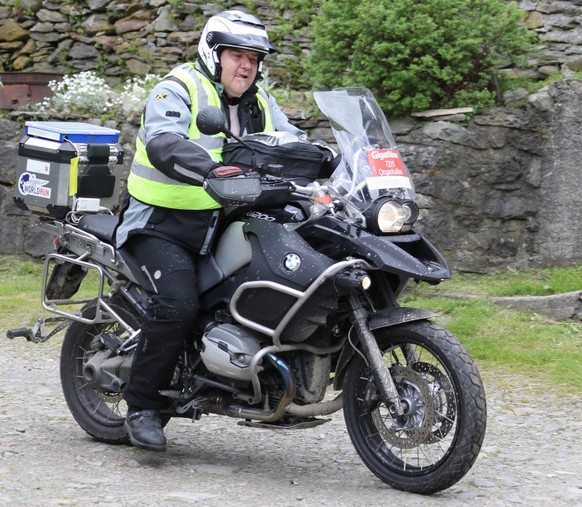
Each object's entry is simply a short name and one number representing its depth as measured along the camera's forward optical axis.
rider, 8.09
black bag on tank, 7.89
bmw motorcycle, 7.43
